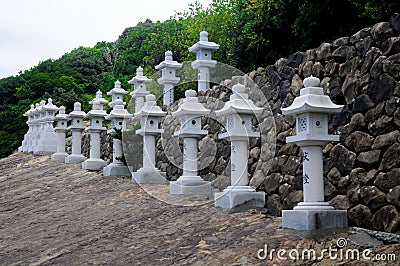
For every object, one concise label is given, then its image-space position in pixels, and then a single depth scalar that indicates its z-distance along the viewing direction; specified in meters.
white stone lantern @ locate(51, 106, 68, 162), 14.12
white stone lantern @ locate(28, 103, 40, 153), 16.69
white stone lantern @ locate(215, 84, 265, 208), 6.85
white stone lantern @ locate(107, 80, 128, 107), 13.93
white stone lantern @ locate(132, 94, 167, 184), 9.60
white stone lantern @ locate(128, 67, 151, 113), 13.84
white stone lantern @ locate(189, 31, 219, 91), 10.77
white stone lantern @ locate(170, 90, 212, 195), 8.16
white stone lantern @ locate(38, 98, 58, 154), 15.75
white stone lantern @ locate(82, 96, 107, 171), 11.78
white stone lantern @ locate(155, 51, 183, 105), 12.16
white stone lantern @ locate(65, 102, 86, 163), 13.23
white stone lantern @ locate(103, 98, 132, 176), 10.61
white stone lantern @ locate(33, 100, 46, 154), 15.89
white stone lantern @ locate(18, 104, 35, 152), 17.59
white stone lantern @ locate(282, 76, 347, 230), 5.41
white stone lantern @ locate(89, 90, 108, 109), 12.64
